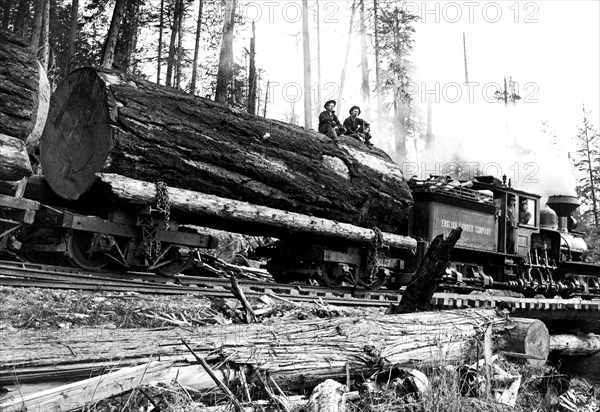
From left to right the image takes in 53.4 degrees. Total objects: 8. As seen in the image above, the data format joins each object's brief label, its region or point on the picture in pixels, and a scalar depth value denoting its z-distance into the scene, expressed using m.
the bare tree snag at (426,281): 5.90
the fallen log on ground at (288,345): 3.15
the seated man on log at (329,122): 11.45
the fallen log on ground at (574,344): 7.79
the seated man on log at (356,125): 12.90
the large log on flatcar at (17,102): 7.82
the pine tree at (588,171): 36.94
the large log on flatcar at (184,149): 8.27
